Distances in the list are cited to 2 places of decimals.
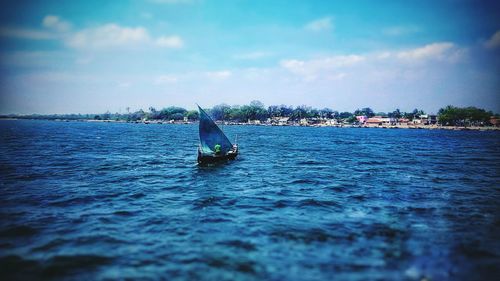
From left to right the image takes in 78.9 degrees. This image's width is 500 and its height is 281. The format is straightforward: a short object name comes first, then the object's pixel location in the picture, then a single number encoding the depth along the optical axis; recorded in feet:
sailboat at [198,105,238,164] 130.82
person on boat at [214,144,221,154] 136.05
